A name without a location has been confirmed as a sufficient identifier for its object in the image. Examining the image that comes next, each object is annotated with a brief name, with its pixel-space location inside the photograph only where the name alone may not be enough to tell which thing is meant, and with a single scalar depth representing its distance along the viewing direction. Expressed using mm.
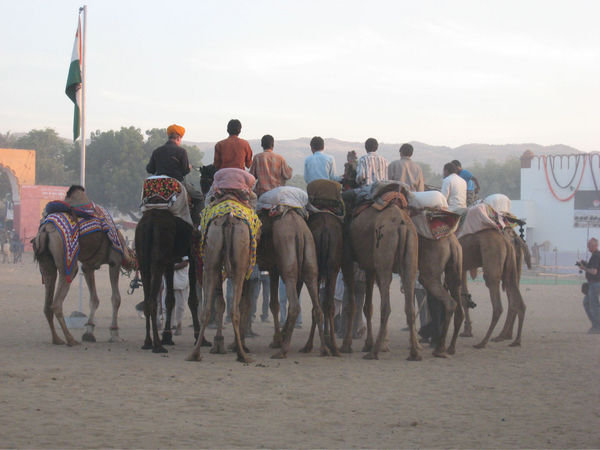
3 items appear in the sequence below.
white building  54188
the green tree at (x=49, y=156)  86750
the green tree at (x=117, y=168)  71938
